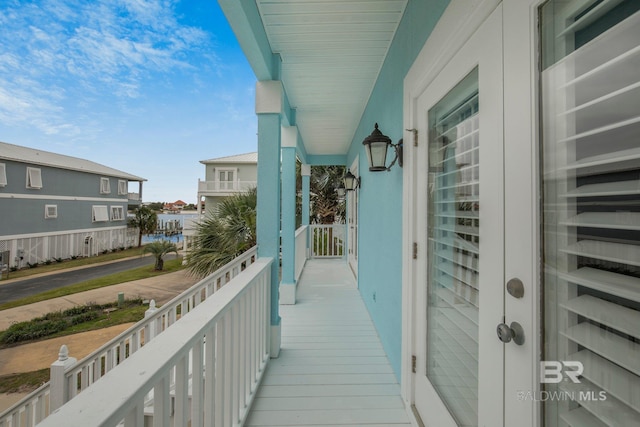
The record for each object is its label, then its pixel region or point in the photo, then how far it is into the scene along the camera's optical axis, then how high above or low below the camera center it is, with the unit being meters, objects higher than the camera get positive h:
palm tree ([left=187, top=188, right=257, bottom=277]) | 4.28 -0.43
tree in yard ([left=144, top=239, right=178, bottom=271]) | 9.44 -1.35
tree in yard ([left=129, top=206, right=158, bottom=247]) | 13.42 -0.42
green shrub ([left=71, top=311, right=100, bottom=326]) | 5.83 -2.42
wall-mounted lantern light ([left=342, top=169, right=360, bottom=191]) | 4.38 +0.53
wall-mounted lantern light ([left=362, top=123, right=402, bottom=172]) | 2.01 +0.50
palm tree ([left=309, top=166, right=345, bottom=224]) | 10.63 +0.68
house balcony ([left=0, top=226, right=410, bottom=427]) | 0.62 -0.99
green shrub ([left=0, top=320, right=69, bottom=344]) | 4.98 -2.36
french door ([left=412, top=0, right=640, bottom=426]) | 0.56 -0.01
